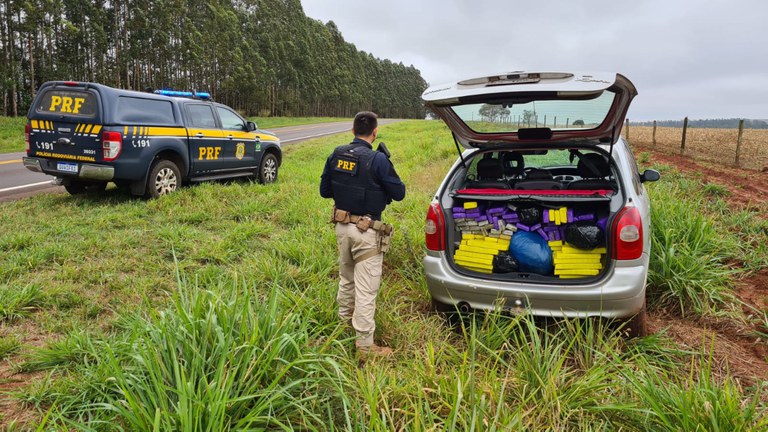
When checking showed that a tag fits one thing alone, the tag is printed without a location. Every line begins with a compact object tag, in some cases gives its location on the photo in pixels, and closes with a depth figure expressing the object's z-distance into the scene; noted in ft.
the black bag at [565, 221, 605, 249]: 9.58
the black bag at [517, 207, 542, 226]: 10.74
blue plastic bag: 10.11
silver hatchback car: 8.72
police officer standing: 9.10
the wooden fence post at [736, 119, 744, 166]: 38.88
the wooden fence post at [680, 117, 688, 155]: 48.70
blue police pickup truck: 20.04
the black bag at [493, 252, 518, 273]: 10.38
